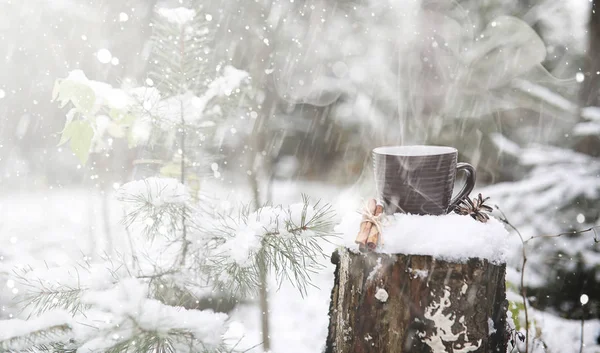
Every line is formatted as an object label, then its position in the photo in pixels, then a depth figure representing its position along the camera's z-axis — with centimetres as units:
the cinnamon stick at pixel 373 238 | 113
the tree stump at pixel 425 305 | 112
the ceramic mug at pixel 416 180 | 116
